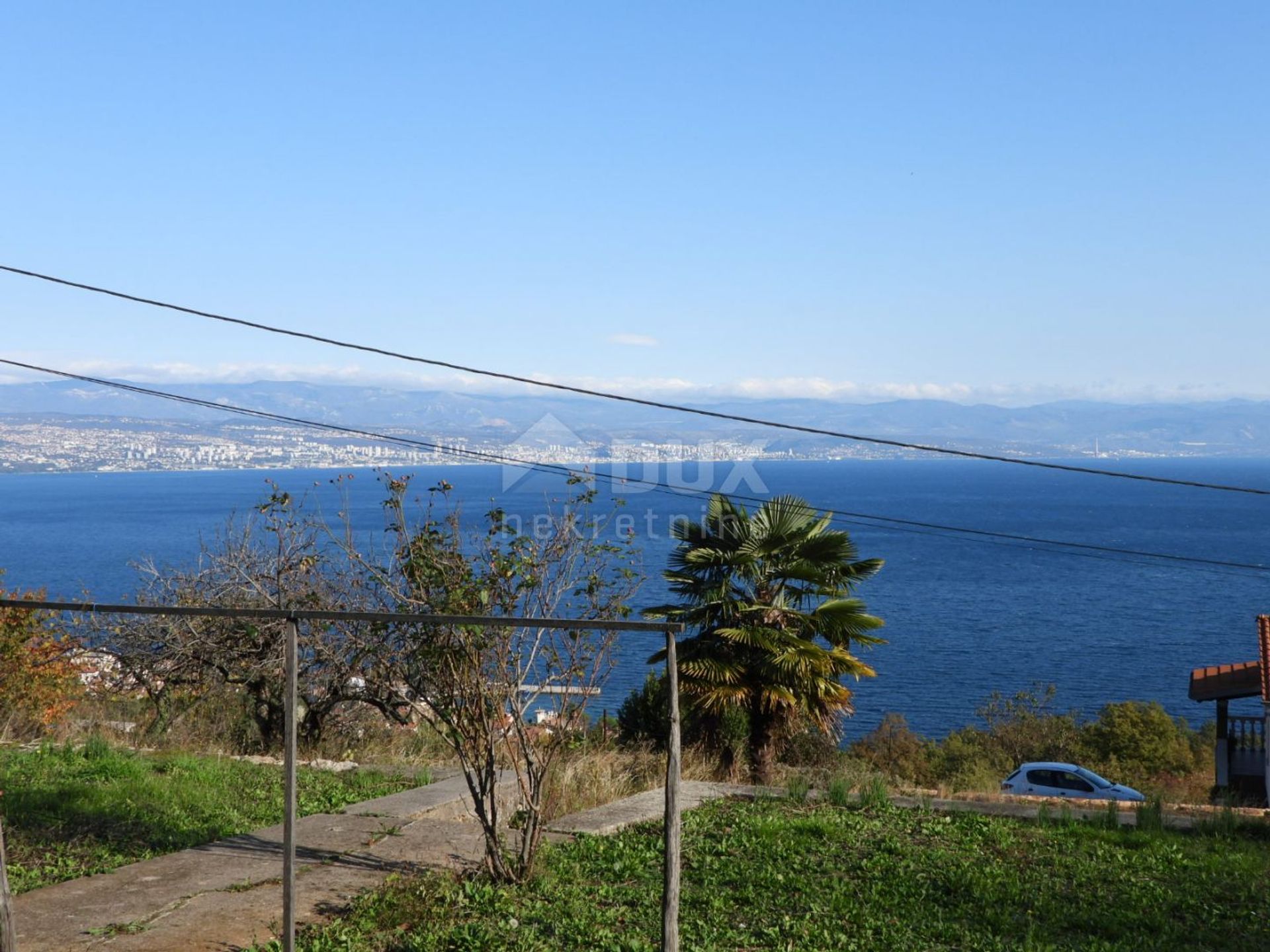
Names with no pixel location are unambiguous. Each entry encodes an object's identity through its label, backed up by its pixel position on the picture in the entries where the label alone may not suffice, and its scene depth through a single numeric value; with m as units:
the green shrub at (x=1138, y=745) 31.27
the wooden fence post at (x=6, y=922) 5.07
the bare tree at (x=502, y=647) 7.07
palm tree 15.55
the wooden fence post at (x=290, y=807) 5.50
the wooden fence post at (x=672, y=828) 5.26
